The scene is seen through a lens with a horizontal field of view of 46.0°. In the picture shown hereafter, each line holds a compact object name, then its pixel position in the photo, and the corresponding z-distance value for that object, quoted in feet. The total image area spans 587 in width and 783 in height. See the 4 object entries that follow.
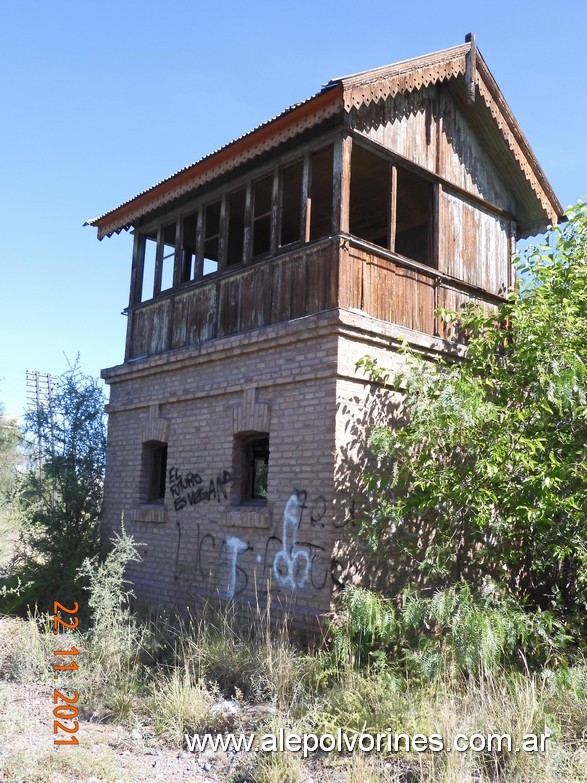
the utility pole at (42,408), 38.63
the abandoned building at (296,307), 26.20
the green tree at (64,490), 35.99
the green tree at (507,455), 21.86
